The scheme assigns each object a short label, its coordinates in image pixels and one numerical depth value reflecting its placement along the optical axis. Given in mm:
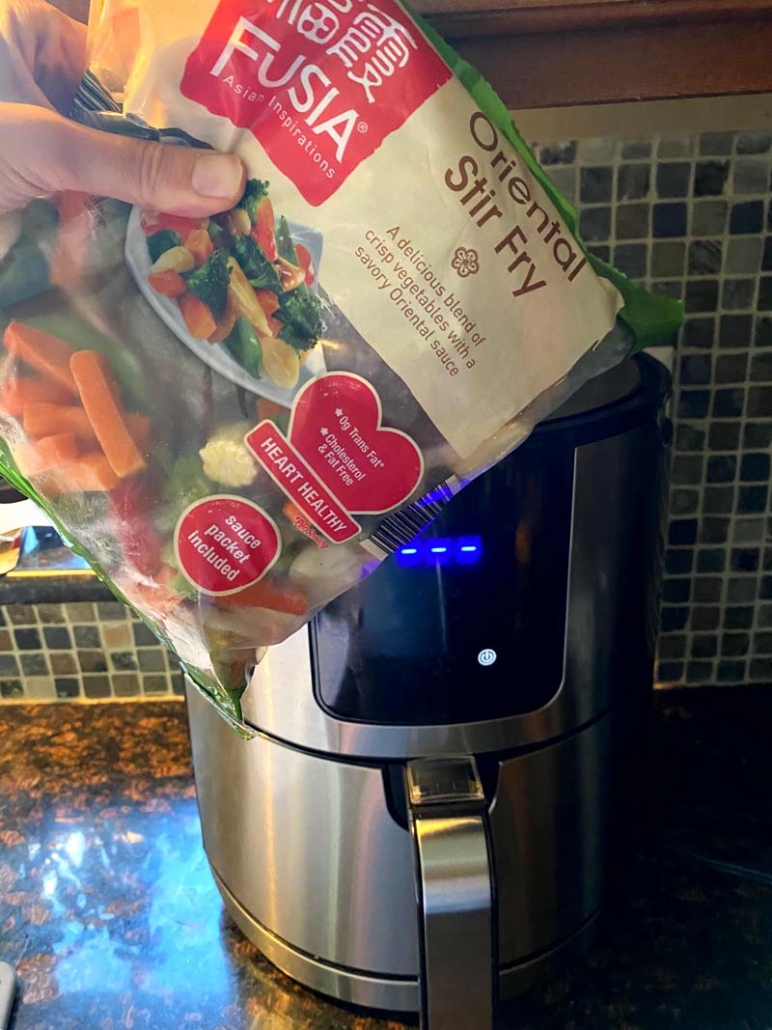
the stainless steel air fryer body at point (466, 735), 485
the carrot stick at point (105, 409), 388
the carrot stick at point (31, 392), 393
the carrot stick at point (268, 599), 406
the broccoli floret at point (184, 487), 390
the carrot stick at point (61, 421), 394
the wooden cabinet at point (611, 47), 418
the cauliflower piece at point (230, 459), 385
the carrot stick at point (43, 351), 388
